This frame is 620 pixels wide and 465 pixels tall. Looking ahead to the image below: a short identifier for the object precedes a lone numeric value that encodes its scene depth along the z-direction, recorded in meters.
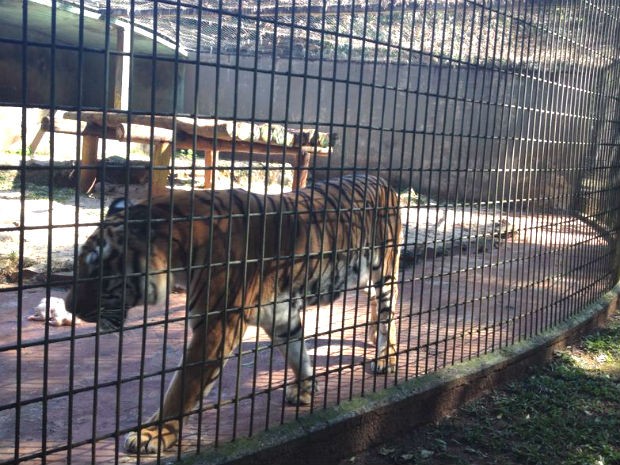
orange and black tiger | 2.65
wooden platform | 7.14
